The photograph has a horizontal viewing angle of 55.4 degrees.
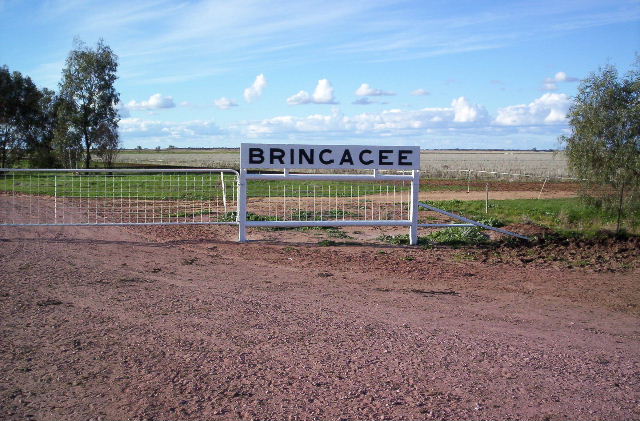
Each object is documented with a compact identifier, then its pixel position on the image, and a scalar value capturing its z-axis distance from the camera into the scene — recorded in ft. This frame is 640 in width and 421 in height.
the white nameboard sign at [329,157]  46.57
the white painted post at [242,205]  46.32
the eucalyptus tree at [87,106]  150.10
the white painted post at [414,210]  47.50
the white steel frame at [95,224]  44.80
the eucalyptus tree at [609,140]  45.85
